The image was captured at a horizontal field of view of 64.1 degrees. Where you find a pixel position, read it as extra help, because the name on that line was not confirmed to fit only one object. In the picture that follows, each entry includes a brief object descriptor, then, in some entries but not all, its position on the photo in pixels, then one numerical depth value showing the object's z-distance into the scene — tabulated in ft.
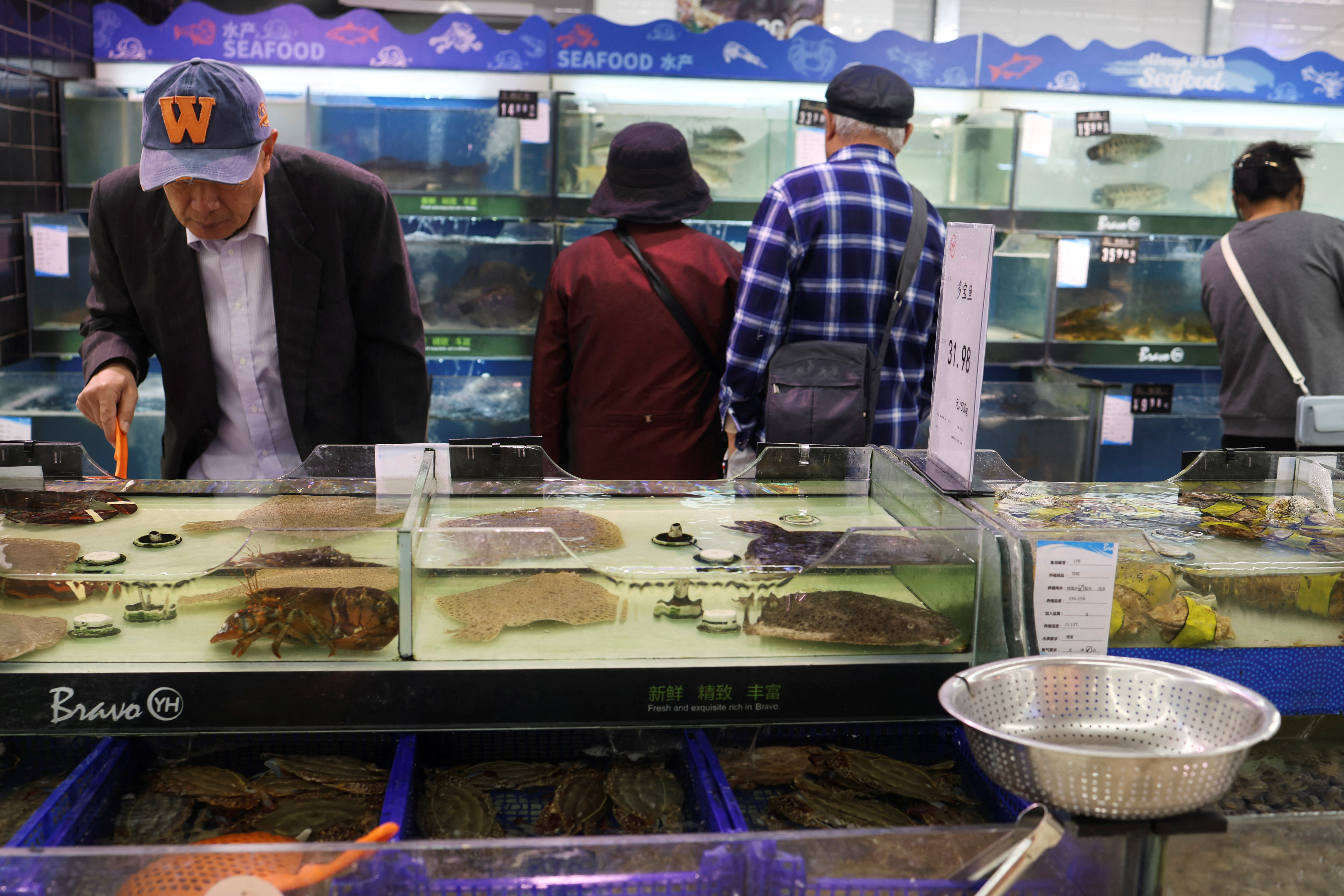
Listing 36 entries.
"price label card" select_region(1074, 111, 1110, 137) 15.65
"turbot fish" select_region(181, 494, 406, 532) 5.85
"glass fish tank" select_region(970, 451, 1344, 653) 5.32
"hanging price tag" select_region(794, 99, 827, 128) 15.16
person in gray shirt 11.32
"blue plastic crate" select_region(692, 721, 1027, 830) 5.35
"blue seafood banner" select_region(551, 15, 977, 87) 15.25
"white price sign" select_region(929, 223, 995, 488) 5.26
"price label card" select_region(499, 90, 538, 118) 14.75
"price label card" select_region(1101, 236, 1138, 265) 15.88
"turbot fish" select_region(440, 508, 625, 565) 5.23
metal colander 3.47
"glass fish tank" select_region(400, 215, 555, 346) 15.35
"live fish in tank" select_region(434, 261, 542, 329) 15.49
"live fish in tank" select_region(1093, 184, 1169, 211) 16.48
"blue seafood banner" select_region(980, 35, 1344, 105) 16.03
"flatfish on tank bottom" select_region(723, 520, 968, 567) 5.31
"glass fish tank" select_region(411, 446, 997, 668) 5.08
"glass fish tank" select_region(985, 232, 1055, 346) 16.01
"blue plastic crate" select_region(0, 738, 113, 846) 4.75
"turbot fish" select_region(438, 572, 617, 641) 5.16
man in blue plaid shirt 9.47
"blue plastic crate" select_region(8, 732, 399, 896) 4.61
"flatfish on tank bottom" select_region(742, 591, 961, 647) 5.21
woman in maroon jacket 10.39
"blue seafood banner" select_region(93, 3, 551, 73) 14.84
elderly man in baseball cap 7.96
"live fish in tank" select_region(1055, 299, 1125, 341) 16.31
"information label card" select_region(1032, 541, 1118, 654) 5.00
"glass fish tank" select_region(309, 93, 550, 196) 15.05
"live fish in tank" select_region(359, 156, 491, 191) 15.14
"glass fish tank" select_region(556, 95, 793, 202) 15.17
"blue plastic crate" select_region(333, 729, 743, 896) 3.75
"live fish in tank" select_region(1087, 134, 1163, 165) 16.35
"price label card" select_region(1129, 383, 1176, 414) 16.30
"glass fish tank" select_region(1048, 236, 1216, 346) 16.39
